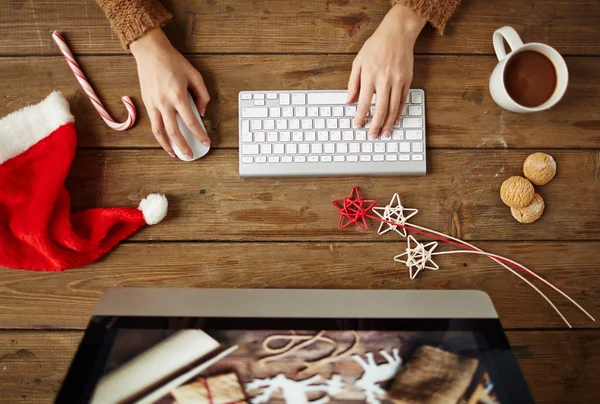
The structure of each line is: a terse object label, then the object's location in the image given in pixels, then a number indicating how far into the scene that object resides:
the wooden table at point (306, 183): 0.73
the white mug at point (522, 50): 0.70
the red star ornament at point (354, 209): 0.73
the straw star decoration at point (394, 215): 0.73
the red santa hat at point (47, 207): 0.68
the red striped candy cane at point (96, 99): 0.73
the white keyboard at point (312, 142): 0.72
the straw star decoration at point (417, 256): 0.73
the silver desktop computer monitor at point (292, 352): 0.49
